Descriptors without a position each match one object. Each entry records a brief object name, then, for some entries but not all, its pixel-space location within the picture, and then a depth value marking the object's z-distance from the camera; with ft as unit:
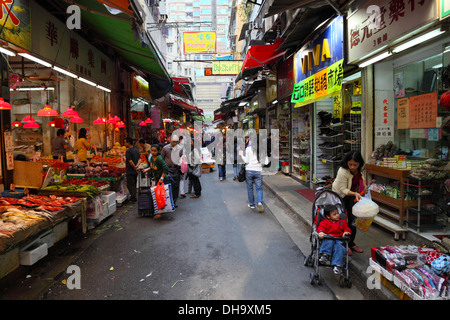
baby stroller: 12.64
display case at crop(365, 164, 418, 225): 16.58
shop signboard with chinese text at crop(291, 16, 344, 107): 21.48
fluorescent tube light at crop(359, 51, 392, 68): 17.05
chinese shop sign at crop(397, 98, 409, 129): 18.40
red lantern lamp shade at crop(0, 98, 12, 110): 17.05
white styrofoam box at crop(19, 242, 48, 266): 13.74
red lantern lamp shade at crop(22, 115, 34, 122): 37.83
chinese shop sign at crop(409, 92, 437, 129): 16.14
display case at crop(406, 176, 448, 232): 15.87
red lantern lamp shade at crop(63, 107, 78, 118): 24.68
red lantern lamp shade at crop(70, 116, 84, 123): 27.03
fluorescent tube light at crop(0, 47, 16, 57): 17.04
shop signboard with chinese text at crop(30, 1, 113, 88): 19.51
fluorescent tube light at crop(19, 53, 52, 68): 18.88
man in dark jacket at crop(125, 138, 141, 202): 28.58
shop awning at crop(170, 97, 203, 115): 77.36
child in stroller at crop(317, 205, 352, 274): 12.57
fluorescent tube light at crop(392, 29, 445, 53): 13.88
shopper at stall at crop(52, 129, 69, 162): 31.68
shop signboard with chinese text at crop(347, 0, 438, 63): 12.92
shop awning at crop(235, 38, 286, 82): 34.45
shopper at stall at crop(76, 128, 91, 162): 31.96
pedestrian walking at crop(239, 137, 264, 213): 26.03
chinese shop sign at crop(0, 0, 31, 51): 15.84
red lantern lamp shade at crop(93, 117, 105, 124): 31.27
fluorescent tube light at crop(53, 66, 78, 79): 23.20
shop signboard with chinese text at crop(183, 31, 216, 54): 59.72
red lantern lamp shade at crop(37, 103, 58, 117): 24.56
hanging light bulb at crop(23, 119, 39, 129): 36.05
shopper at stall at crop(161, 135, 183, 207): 28.22
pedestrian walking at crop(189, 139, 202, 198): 32.48
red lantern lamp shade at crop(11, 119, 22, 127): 41.49
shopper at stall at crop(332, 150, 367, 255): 14.73
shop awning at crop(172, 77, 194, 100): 60.49
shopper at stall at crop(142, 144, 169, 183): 24.64
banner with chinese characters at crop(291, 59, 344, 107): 20.98
